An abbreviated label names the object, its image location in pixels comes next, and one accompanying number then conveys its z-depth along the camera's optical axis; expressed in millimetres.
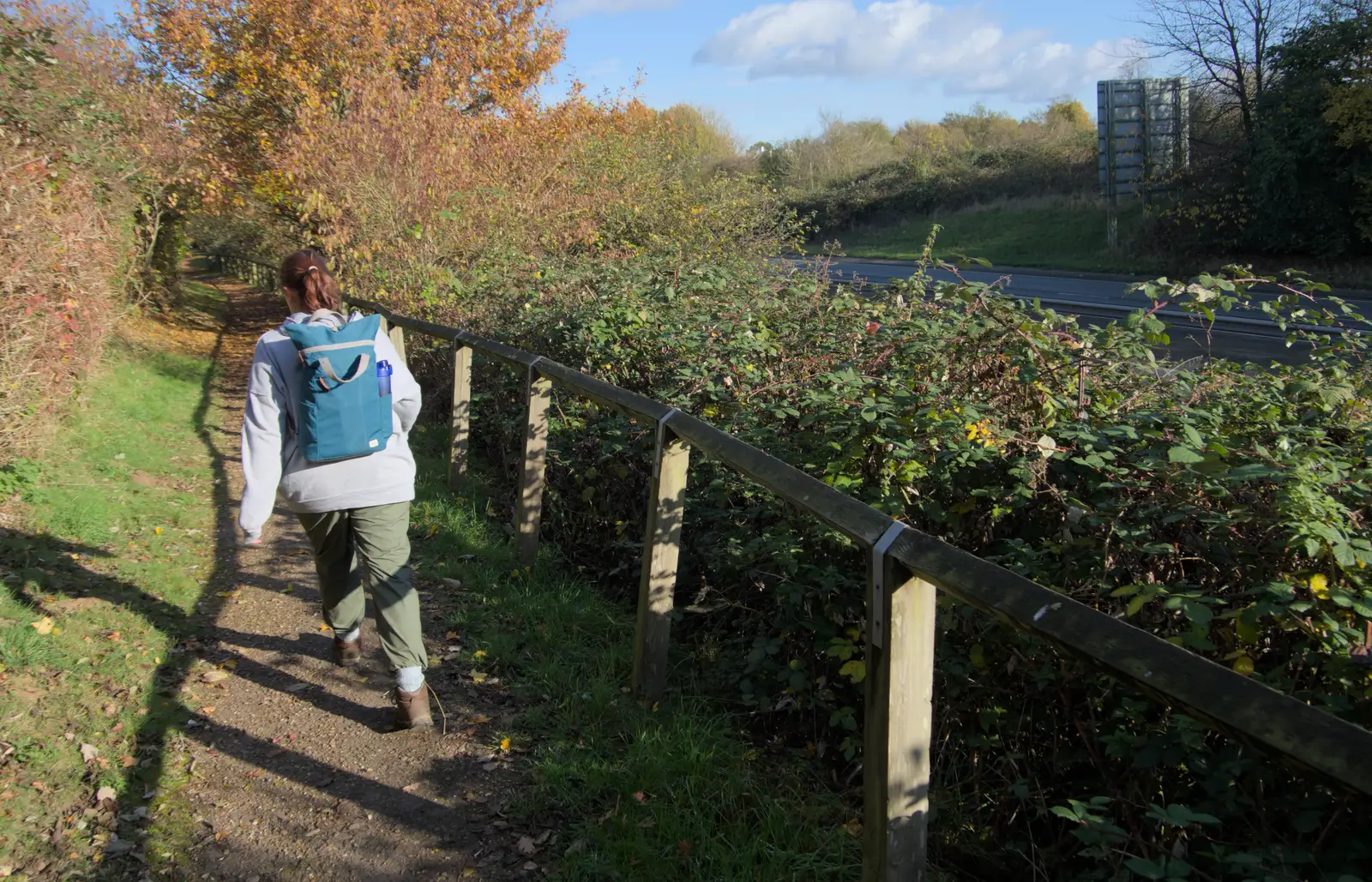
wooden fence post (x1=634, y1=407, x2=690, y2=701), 3664
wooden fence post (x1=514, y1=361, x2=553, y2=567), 5406
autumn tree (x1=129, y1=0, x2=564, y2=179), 16625
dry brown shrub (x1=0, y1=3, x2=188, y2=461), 6758
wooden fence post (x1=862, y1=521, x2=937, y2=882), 2129
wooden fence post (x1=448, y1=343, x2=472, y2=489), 6992
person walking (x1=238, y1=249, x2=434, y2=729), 3629
